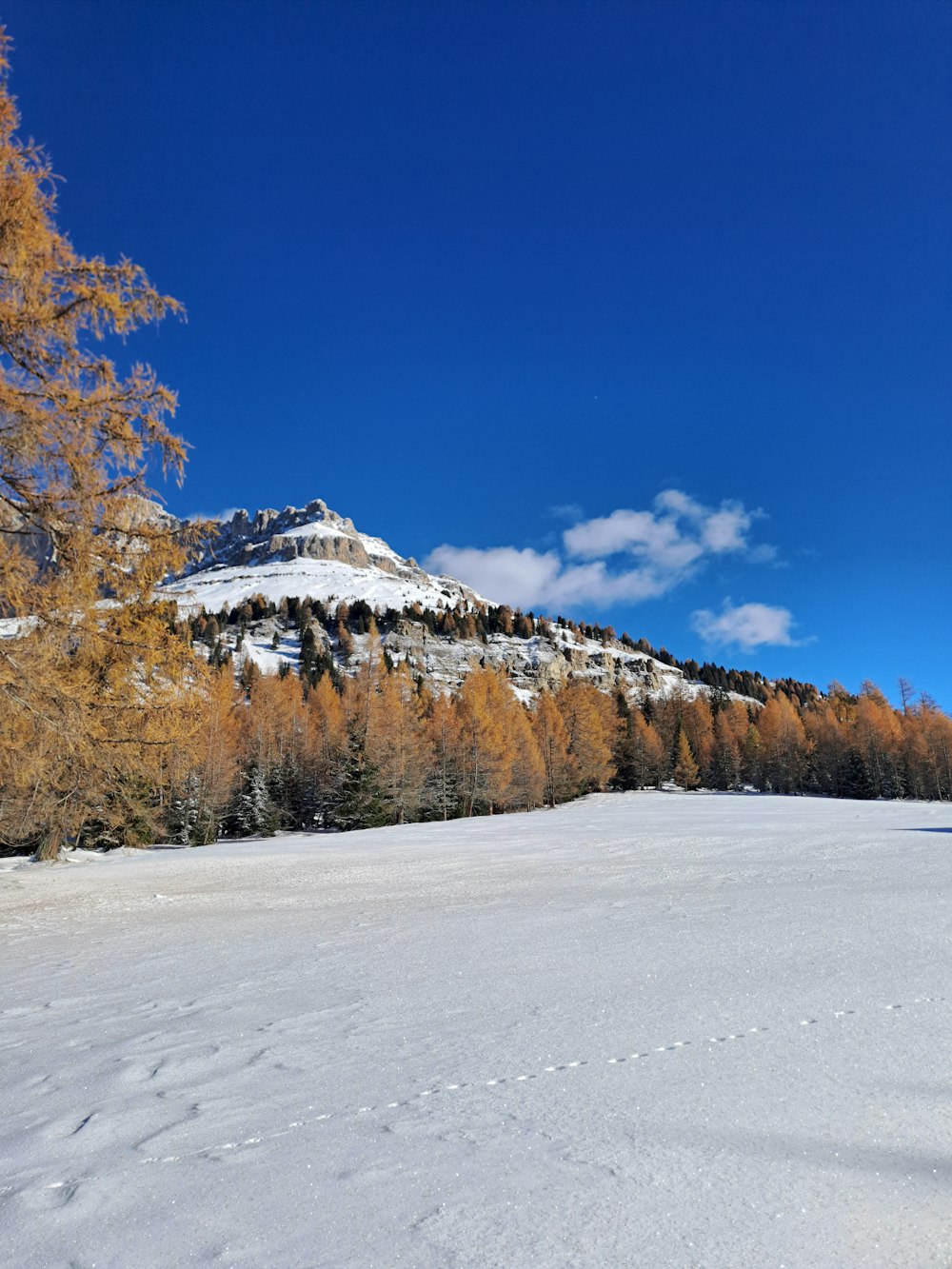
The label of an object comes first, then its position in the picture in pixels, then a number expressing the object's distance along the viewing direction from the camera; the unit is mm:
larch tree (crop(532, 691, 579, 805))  53938
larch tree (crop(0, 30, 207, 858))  6961
